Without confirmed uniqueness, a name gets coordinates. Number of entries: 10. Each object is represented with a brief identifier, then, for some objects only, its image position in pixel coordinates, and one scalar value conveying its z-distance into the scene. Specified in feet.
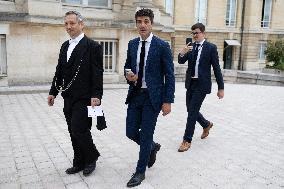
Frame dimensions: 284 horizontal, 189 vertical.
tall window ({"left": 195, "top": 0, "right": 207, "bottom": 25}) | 87.23
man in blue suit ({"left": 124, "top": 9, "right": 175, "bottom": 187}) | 13.34
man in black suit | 13.50
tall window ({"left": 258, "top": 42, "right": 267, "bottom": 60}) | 97.81
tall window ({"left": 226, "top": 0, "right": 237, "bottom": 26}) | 92.79
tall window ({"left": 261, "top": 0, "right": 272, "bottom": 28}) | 97.31
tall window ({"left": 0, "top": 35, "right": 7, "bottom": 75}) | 34.76
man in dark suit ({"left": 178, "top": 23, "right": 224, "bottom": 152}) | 17.62
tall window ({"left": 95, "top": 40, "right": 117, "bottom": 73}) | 40.99
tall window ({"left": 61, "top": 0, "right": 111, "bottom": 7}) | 41.13
